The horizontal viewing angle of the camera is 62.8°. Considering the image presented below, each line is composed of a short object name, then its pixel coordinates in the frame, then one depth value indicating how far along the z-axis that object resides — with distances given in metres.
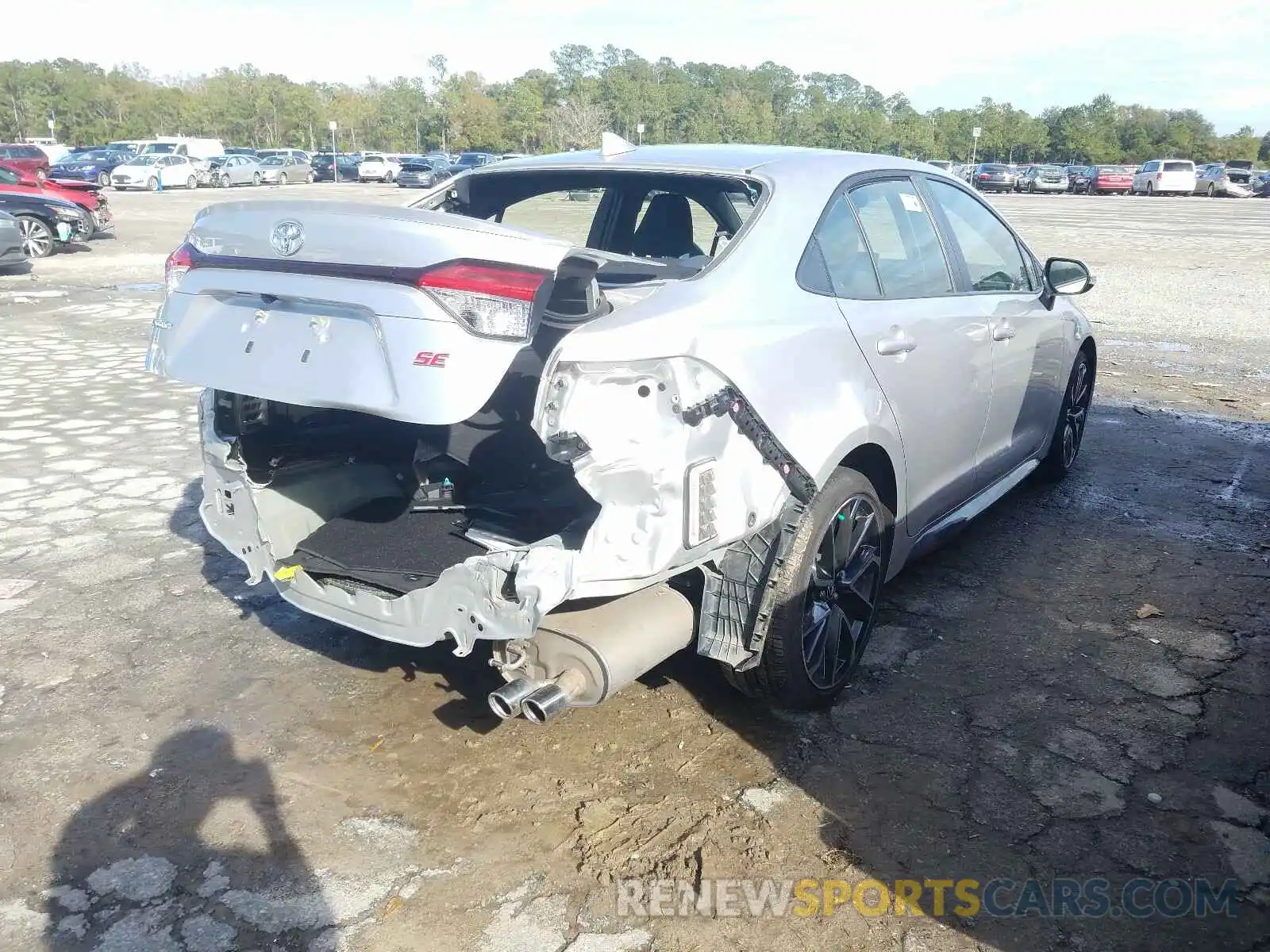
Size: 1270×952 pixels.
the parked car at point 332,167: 50.12
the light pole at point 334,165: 49.76
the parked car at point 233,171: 42.72
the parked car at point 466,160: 41.81
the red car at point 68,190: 17.83
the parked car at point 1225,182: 44.59
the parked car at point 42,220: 17.02
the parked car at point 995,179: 47.28
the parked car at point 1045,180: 46.72
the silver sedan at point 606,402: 2.71
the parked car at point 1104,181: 46.34
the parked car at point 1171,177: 44.41
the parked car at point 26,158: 30.00
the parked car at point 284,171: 45.09
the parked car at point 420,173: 45.25
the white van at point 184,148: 44.40
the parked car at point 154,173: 38.86
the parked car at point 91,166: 36.28
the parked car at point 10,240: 14.84
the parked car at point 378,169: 47.72
